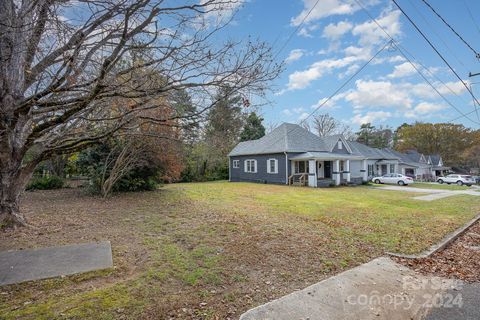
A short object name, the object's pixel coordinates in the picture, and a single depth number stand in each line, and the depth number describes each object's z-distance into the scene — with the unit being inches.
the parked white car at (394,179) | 999.6
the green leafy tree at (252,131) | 1417.3
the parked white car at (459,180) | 1210.0
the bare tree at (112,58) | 158.9
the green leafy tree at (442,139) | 1886.1
